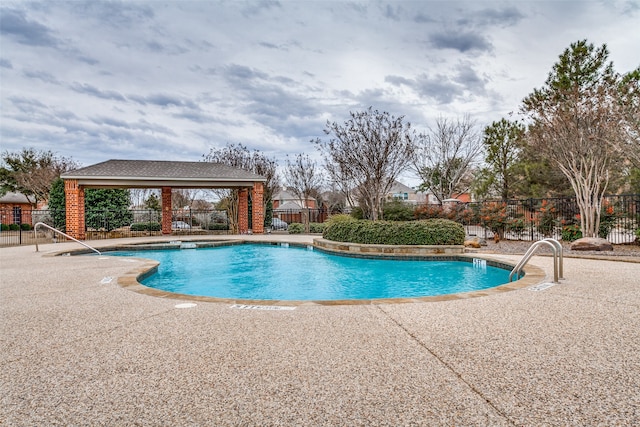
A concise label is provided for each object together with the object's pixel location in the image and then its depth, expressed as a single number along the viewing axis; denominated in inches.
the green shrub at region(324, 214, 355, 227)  605.9
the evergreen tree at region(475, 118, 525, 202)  994.1
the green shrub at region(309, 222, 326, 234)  830.5
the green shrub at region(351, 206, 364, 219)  665.4
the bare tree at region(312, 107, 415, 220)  629.6
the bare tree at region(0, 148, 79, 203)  1029.2
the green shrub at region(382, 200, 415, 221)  616.1
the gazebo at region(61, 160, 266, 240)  652.7
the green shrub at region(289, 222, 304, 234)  819.4
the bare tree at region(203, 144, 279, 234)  862.5
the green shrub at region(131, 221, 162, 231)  869.2
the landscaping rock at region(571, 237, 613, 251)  403.5
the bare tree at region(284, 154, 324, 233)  1078.4
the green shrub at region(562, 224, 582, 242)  499.7
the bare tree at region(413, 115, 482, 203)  1012.5
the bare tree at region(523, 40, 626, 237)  434.3
